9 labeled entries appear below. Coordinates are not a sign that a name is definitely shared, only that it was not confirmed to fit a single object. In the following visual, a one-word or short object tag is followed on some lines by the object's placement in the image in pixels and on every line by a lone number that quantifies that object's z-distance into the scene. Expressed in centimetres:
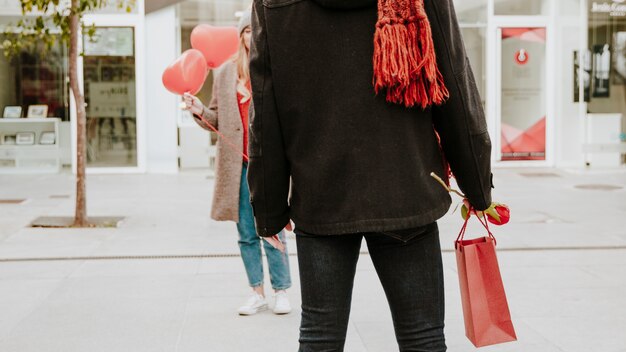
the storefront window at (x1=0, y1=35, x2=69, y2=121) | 1495
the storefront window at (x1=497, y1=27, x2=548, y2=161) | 1559
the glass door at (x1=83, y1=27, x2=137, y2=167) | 1464
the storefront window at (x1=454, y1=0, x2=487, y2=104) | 1562
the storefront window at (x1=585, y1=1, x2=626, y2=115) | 1530
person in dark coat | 238
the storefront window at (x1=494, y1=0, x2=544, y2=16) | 1551
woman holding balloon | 495
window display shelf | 1498
